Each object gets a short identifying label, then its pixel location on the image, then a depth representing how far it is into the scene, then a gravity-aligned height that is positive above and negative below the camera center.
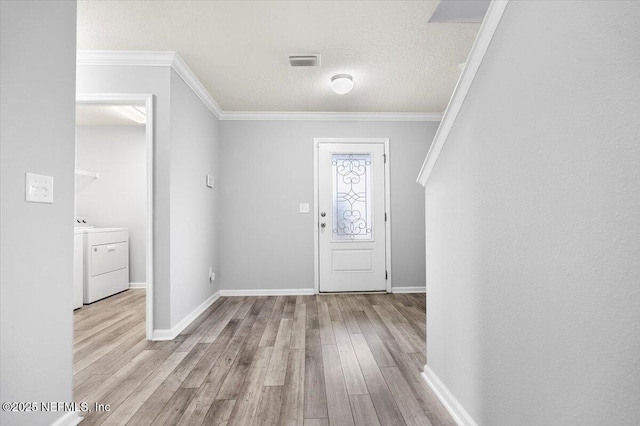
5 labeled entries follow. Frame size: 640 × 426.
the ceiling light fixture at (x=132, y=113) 4.28 +1.45
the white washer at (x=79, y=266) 3.74 -0.51
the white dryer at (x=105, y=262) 3.93 -0.52
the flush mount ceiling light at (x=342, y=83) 3.20 +1.32
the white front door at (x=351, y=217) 4.36 +0.04
